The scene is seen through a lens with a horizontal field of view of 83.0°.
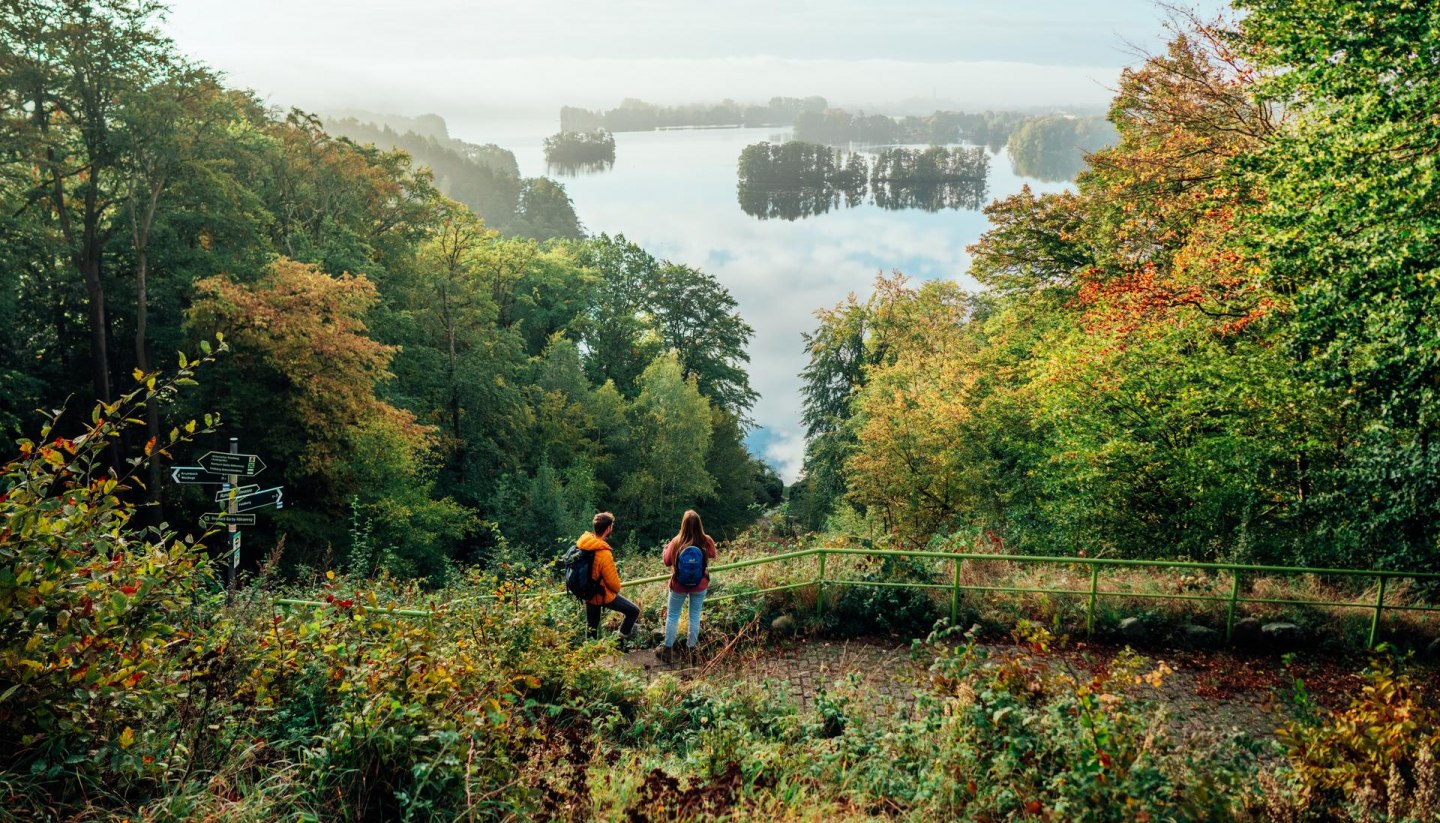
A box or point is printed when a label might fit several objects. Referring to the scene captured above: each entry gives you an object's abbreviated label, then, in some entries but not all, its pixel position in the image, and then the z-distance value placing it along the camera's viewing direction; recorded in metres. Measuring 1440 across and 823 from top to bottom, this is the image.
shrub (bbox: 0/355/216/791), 3.33
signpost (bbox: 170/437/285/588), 9.80
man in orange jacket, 7.37
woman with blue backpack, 7.59
